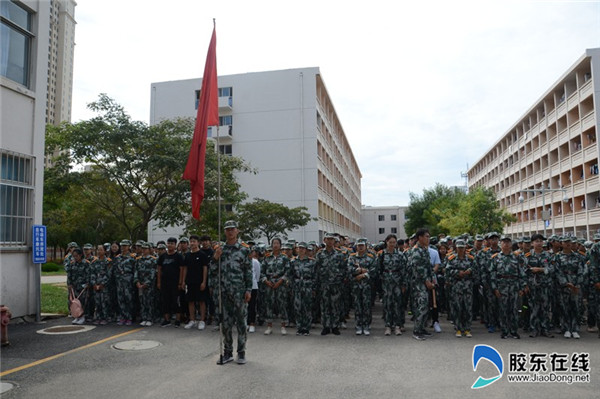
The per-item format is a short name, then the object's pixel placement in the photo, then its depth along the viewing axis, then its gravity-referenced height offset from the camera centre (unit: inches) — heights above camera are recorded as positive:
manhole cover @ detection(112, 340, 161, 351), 302.5 -72.5
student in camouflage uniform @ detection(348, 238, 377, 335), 357.7 -42.7
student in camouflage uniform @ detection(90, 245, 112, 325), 404.8 -39.6
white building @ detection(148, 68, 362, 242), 1457.9 +370.8
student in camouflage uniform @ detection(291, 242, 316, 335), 358.9 -40.2
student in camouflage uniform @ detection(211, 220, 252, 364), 268.1 -29.5
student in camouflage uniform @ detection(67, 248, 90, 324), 415.5 -30.3
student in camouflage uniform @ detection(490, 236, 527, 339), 337.4 -38.2
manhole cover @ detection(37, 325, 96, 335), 360.8 -72.8
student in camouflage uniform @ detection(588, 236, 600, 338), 343.3 -34.6
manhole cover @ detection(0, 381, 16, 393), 216.1 -70.9
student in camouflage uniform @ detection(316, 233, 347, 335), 358.0 -37.5
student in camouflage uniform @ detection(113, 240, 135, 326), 399.5 -38.0
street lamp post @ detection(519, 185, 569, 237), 1303.0 +55.1
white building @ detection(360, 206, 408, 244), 3988.7 +149.9
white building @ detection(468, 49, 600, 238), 1422.2 +312.4
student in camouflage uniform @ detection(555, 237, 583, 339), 339.9 -37.8
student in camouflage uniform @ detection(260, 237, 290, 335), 371.6 -40.2
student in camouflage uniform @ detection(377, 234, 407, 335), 354.9 -41.1
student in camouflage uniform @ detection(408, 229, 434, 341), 334.3 -33.2
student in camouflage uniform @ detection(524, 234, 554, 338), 345.1 -40.1
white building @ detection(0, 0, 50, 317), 390.6 +90.4
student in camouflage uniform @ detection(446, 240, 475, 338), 346.6 -40.2
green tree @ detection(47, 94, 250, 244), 658.2 +129.9
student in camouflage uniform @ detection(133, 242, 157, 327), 397.1 -38.3
